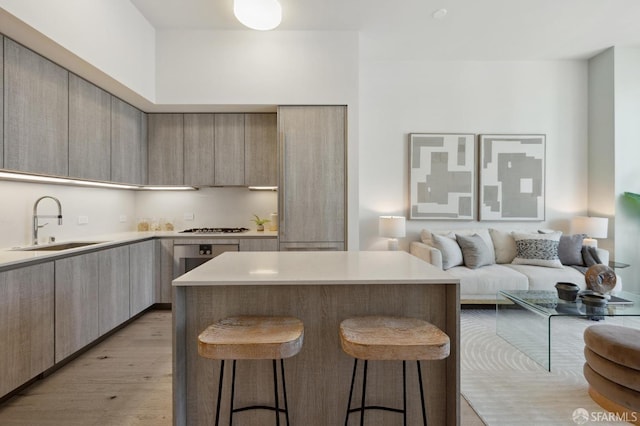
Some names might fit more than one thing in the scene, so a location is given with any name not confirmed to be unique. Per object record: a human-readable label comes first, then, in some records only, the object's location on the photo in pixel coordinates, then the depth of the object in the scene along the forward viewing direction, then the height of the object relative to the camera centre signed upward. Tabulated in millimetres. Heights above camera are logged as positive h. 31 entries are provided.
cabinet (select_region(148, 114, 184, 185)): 3818 +717
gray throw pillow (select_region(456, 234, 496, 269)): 3725 -497
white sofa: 3502 -663
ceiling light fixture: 2492 +1533
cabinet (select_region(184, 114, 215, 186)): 3811 +645
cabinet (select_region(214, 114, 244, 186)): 3805 +691
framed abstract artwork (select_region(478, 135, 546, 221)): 4379 +318
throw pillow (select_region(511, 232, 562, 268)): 3732 -481
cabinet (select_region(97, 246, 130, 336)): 2760 -705
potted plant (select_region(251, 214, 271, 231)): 3949 -170
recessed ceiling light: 3227 +1958
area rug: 1885 -1193
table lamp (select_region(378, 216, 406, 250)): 3963 -223
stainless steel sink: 2598 -309
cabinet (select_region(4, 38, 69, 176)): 2129 +692
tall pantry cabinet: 3510 +376
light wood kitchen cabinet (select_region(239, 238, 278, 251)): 3586 -385
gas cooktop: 3785 -258
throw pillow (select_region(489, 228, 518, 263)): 4055 -478
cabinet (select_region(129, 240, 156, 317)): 3211 -681
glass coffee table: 2318 -940
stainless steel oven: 3586 -462
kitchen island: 1642 -753
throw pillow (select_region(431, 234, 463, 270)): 3744 -486
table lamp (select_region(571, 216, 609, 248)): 3957 -237
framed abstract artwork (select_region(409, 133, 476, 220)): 4383 +480
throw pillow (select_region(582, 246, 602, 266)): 3731 -547
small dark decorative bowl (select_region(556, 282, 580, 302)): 2574 -658
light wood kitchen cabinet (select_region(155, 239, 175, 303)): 3607 -597
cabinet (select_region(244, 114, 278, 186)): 3811 +667
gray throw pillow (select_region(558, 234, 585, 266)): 3795 -484
